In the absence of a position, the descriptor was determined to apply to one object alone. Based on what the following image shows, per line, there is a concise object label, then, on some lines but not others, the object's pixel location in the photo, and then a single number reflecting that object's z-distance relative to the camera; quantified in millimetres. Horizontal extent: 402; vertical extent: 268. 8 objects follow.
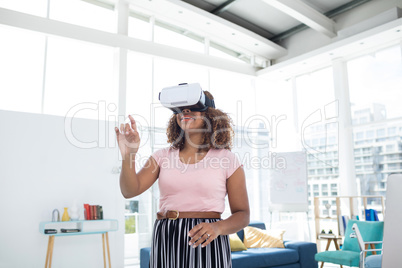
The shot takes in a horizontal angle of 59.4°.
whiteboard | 5816
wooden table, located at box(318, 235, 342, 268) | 5012
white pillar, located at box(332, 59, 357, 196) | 5762
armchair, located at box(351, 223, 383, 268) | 3285
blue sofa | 3982
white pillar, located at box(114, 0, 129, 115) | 5195
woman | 1122
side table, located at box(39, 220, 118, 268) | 4199
